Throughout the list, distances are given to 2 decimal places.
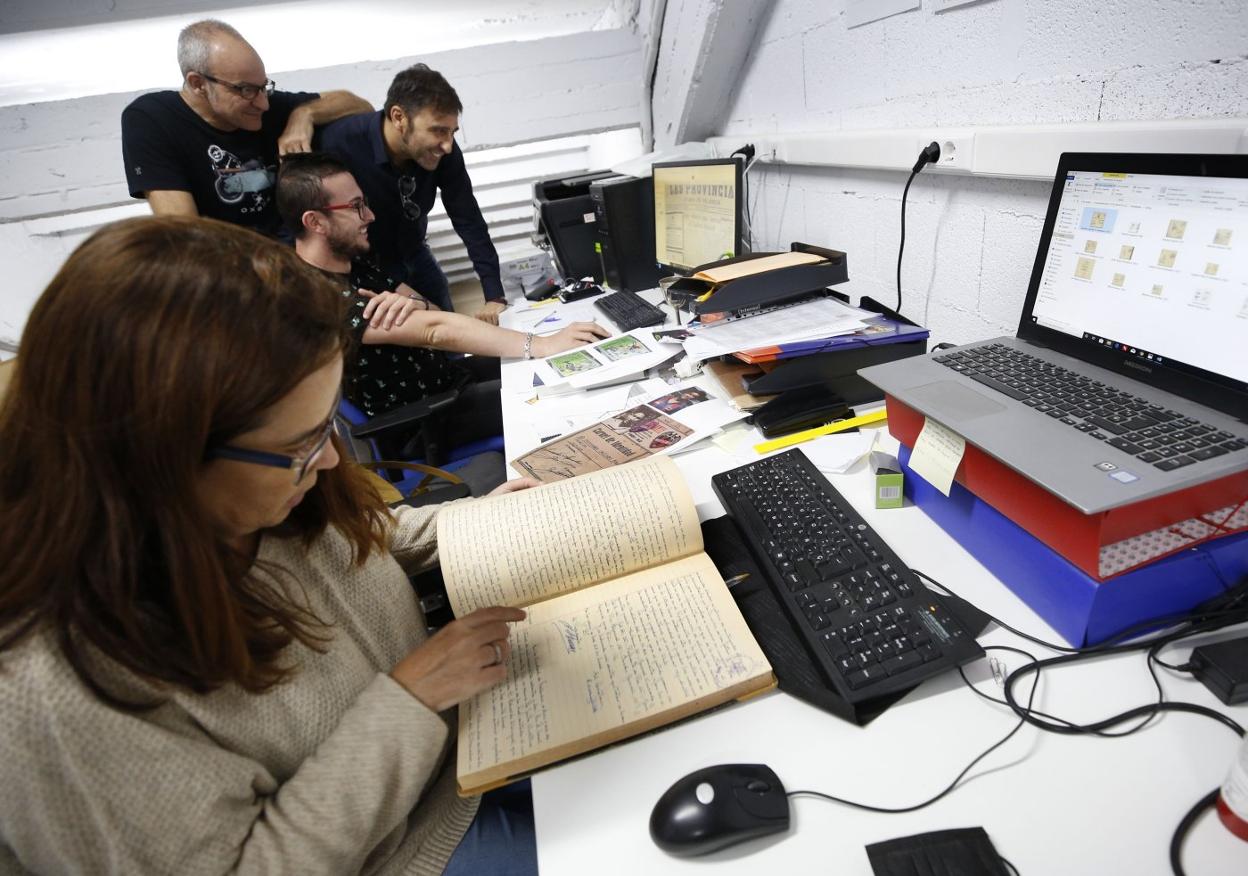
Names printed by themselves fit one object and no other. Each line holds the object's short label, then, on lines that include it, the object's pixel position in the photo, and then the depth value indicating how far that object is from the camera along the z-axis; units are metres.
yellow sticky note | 0.71
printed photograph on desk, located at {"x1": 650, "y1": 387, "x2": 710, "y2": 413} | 1.22
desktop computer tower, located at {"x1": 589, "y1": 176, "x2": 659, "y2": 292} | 2.06
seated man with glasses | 1.63
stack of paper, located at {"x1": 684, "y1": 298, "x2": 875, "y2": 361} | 1.13
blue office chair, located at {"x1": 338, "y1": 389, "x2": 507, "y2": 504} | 1.32
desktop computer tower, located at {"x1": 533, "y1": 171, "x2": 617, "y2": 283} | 2.27
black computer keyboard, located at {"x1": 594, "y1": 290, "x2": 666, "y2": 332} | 1.74
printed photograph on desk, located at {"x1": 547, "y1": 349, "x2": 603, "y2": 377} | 1.46
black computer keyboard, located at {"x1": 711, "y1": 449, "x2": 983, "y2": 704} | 0.56
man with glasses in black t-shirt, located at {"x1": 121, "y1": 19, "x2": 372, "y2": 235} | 1.73
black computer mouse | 0.47
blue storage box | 0.56
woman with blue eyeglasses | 0.44
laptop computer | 0.58
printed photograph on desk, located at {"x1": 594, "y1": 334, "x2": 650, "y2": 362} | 1.49
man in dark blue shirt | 1.98
